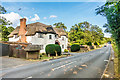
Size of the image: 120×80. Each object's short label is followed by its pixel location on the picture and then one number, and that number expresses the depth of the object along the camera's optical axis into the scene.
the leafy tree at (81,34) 54.51
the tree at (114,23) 10.19
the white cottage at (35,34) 26.56
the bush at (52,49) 23.23
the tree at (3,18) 22.91
